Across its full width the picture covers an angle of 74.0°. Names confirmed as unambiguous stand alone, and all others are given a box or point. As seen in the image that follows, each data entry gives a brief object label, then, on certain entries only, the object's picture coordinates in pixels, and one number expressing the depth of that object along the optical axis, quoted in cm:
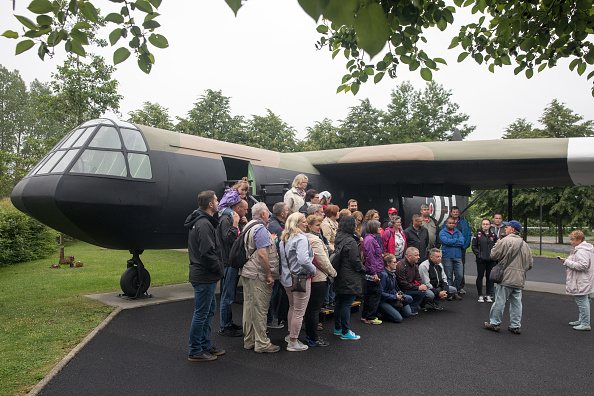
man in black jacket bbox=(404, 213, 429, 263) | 855
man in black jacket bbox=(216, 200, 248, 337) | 579
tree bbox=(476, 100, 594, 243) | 2902
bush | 1416
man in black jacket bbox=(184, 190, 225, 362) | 467
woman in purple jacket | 633
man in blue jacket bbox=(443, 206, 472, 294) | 924
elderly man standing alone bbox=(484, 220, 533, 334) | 623
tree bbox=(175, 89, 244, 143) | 3256
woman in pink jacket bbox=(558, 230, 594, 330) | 659
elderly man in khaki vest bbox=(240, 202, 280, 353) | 512
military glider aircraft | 609
